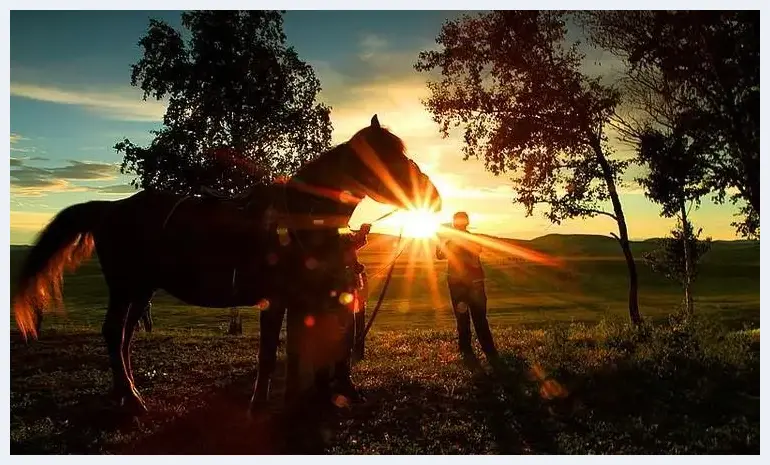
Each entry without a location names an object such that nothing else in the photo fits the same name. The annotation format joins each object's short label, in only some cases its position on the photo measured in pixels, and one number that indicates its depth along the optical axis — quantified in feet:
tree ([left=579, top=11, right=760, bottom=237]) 24.71
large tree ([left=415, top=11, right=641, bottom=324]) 39.40
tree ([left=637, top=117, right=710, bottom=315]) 28.73
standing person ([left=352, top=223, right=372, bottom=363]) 23.12
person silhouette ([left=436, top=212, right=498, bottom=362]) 32.17
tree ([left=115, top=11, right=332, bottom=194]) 43.52
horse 20.31
